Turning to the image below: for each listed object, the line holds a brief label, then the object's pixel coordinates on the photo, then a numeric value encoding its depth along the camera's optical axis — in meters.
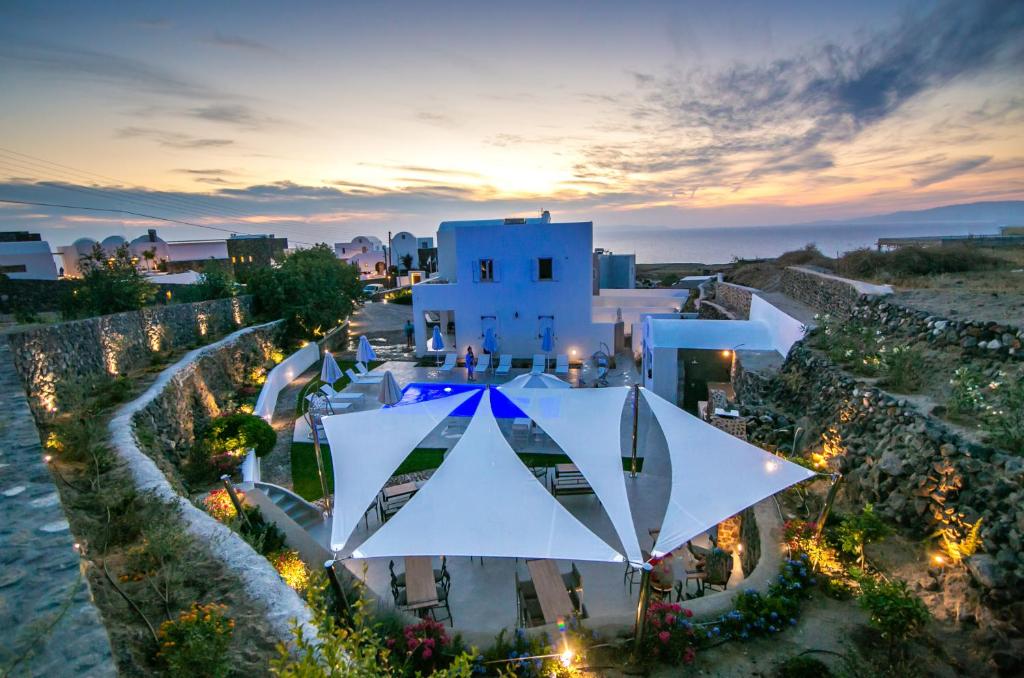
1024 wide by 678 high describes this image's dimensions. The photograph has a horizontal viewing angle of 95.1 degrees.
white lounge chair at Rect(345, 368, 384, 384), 15.70
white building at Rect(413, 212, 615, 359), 19.20
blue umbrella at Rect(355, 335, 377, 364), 16.56
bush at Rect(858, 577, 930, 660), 4.79
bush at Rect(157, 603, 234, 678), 3.08
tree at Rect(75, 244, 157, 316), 13.77
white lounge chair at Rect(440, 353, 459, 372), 18.42
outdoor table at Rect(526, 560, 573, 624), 6.06
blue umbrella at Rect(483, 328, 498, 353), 18.95
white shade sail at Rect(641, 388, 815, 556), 5.86
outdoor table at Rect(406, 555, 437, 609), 6.32
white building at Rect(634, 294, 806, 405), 14.17
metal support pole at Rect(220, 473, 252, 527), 7.02
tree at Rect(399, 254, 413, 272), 52.25
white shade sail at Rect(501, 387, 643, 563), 6.10
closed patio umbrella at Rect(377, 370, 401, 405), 12.16
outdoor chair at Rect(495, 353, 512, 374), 17.81
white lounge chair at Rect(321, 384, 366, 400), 14.18
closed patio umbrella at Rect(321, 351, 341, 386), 13.77
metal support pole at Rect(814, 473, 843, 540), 6.41
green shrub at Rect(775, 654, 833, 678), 4.78
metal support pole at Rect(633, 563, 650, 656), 4.95
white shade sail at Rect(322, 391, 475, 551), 6.38
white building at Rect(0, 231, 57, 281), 27.17
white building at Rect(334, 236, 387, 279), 60.91
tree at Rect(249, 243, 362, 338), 22.06
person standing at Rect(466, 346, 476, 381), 17.61
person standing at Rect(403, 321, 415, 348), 23.55
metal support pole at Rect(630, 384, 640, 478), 10.14
